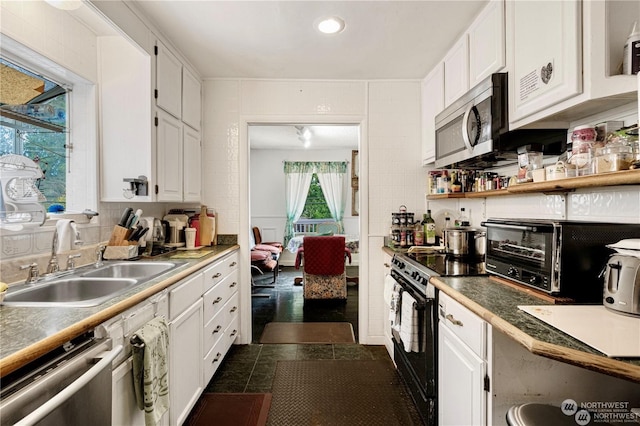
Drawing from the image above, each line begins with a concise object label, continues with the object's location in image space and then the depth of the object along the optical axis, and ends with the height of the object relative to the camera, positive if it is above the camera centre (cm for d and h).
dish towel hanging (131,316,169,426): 123 -65
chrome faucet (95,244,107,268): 179 -26
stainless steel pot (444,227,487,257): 212 -21
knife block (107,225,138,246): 197 -16
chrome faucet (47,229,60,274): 153 -24
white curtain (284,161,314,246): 650 +51
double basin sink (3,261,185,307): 128 -35
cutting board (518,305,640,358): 82 -36
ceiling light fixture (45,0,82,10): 146 +101
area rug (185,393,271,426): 185 -127
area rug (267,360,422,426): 188 -126
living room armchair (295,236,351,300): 397 -73
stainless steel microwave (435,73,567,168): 160 +43
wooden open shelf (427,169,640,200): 100 +11
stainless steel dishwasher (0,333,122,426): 77 -49
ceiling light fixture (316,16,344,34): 195 +122
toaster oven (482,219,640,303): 117 -17
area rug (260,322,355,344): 296 -123
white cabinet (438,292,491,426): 116 -66
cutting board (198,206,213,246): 274 -14
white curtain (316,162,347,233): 653 +57
